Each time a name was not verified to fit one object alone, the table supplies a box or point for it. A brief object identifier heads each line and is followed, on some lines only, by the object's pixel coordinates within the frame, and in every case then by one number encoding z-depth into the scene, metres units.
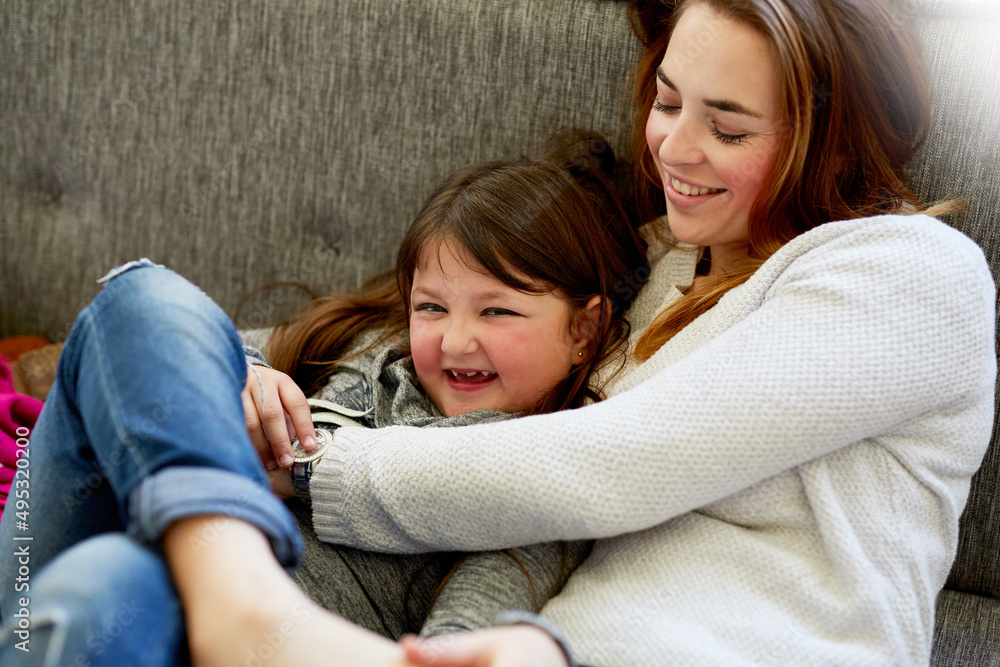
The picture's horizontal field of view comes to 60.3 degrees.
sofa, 1.28
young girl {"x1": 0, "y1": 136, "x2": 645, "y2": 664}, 0.65
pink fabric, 1.06
